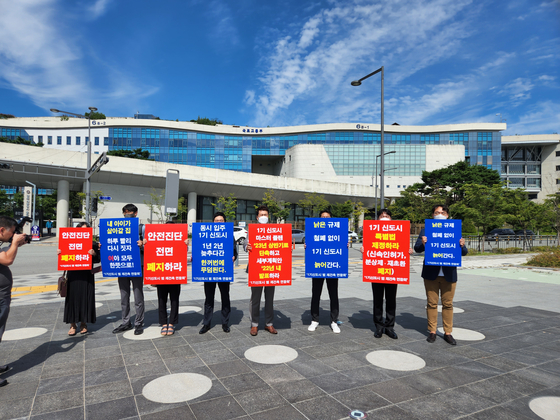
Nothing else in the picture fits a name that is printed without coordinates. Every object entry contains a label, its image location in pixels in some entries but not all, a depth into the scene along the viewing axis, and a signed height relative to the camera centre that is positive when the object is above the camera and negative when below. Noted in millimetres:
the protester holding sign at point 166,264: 6027 -811
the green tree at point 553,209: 26323 +1162
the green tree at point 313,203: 54312 +2594
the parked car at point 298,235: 34747 -1633
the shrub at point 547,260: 16219 -1745
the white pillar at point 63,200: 39569 +1764
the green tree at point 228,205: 47438 +1807
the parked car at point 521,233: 29131 -1122
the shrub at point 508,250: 25656 -2059
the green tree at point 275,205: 50753 +2005
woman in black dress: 5949 -1444
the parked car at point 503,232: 41125 -1125
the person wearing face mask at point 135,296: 6086 -1421
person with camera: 4113 -518
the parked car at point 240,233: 30375 -1279
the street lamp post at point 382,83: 15977 +6597
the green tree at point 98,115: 90975 +26632
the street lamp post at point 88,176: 24719 +2983
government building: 74938 +16557
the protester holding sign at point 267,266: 6098 -831
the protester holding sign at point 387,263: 5930 -729
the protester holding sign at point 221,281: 6113 -1099
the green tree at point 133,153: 63356 +11622
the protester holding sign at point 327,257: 6211 -664
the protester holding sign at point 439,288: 5602 -1112
